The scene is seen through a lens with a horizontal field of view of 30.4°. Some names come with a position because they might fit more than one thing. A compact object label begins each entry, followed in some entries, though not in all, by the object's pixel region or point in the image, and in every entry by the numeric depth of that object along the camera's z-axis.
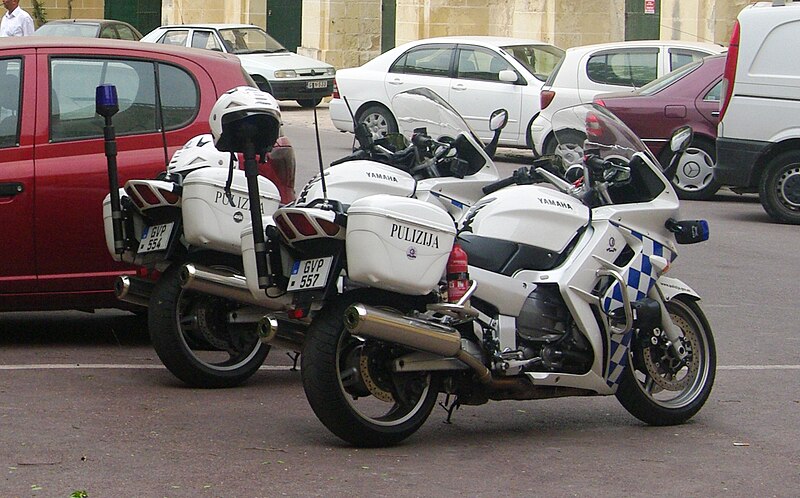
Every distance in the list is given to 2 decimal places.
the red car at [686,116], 16.41
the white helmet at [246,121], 6.34
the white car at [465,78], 20.14
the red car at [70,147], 7.98
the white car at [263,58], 28.67
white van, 14.60
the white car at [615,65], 19.20
